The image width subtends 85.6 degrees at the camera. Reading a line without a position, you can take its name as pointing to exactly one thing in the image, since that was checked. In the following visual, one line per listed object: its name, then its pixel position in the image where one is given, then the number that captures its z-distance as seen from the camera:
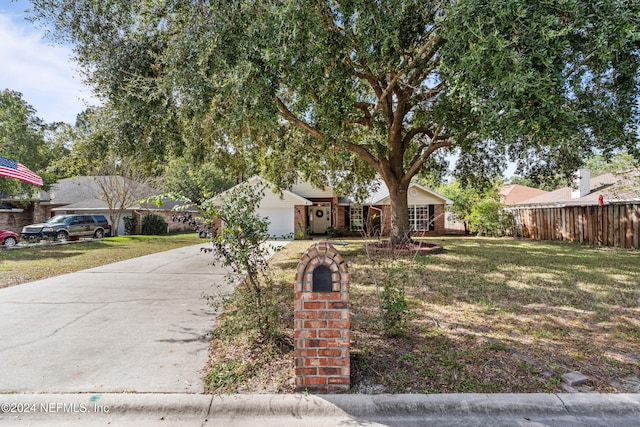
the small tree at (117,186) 22.78
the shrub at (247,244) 3.90
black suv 18.75
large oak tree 4.94
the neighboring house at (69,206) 25.45
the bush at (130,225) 25.97
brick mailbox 3.12
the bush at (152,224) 26.73
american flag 10.38
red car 16.45
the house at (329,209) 22.09
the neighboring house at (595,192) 14.30
